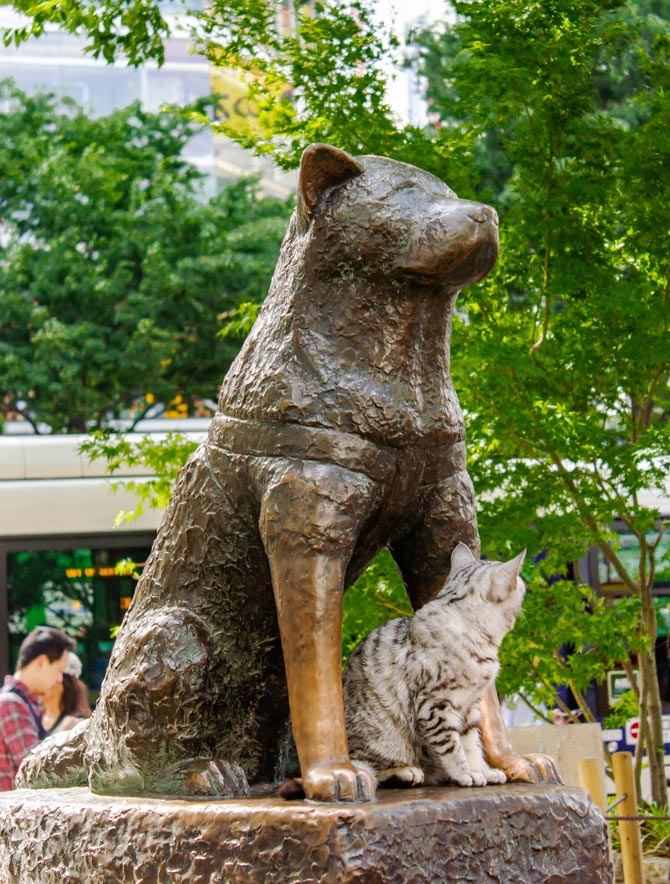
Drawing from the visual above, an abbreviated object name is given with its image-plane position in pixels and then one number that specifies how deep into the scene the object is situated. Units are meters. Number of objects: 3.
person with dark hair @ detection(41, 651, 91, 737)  6.97
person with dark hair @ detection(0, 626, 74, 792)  6.35
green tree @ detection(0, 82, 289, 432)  14.57
